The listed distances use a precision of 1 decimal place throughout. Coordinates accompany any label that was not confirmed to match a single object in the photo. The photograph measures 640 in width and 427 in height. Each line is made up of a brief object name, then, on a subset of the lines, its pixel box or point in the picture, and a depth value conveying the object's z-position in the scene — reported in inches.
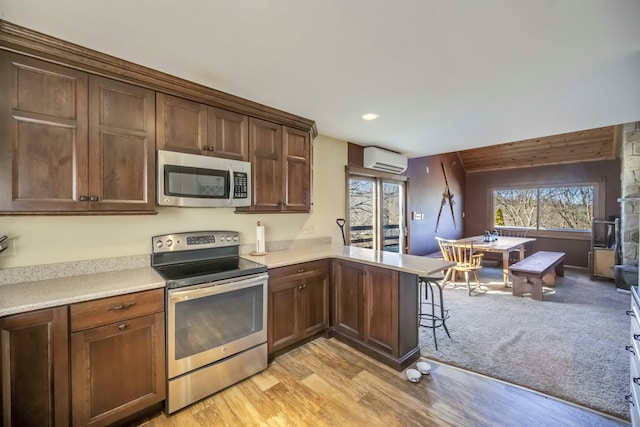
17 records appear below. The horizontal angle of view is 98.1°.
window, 241.8
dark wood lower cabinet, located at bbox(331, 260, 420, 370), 92.9
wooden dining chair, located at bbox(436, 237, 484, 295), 177.5
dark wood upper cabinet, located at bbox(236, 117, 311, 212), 104.6
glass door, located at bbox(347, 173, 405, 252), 167.2
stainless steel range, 72.8
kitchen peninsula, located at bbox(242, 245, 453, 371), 93.2
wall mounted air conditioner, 161.8
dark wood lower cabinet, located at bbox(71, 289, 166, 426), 61.1
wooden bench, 162.2
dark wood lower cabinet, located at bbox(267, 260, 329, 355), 96.1
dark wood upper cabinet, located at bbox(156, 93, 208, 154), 82.3
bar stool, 110.0
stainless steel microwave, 81.7
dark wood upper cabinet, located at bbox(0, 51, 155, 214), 62.2
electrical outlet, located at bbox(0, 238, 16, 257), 68.3
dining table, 182.4
